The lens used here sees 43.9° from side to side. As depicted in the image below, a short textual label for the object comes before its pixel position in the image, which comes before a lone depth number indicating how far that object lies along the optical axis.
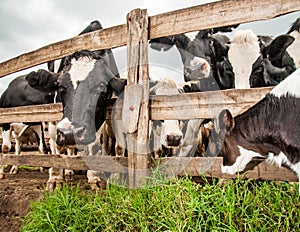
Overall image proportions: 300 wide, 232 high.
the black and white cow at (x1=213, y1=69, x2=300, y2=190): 2.87
